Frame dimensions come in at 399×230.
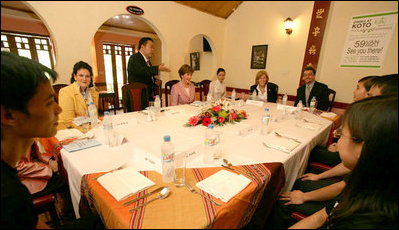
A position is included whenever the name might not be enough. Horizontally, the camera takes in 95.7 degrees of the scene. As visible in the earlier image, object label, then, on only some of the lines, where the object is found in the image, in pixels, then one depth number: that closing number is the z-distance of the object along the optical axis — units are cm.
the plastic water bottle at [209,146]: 113
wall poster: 317
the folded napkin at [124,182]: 82
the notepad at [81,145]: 122
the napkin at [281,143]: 137
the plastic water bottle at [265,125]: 163
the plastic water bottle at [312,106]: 266
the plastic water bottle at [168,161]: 90
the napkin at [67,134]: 138
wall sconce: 404
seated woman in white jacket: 388
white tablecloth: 110
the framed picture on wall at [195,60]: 665
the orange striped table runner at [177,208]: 69
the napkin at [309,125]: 193
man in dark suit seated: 322
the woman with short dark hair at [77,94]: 192
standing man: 308
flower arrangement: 182
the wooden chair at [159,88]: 344
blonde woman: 361
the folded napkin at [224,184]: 84
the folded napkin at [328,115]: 250
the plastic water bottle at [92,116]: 169
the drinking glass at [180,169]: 92
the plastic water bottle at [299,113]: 228
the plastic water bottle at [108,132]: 130
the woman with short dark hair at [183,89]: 304
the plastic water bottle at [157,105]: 210
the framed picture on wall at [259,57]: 465
